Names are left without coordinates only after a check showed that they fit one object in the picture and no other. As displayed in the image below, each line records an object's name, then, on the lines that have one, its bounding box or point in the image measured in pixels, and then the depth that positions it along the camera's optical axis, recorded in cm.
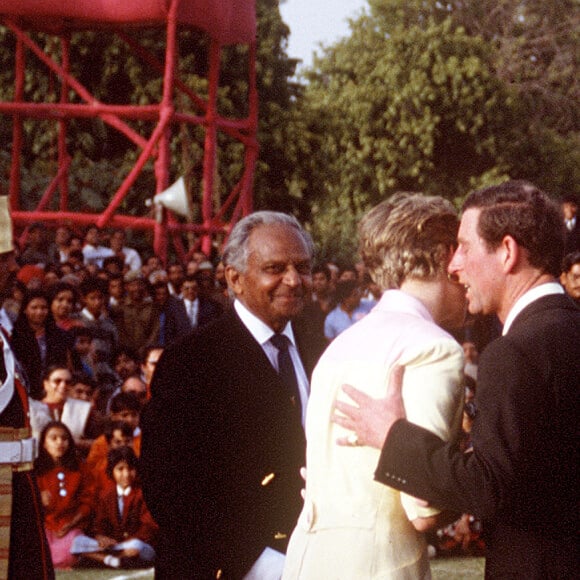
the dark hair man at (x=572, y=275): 925
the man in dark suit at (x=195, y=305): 1369
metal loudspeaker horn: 1803
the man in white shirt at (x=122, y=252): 1648
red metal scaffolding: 1759
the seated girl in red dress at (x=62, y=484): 921
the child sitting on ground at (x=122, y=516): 911
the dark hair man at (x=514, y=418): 296
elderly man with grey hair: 402
